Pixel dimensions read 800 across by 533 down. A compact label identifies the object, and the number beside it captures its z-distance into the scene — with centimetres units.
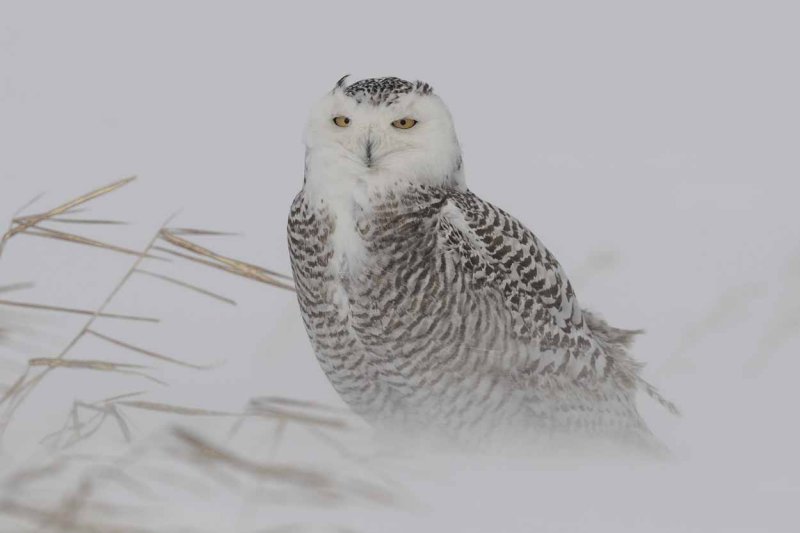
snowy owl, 848
